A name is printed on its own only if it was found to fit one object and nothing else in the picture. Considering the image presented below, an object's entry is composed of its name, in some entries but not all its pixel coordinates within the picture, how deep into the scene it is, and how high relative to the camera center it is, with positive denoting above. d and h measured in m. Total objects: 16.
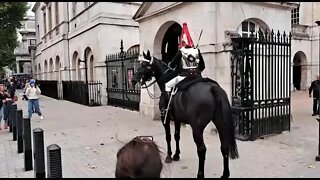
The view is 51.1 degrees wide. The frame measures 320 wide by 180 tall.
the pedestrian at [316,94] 12.97 -0.81
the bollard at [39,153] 4.70 -1.07
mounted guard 6.53 +0.25
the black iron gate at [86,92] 19.25 -0.92
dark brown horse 5.24 -0.62
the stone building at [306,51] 29.28 +1.98
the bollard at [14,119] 9.00 -1.13
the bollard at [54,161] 3.45 -0.85
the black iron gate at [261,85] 8.34 -0.27
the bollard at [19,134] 7.64 -1.26
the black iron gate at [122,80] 15.41 -0.17
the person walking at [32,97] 13.05 -0.72
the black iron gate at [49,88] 27.62 -0.91
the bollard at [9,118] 10.56 -1.26
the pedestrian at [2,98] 10.87 -0.63
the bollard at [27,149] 6.19 -1.30
